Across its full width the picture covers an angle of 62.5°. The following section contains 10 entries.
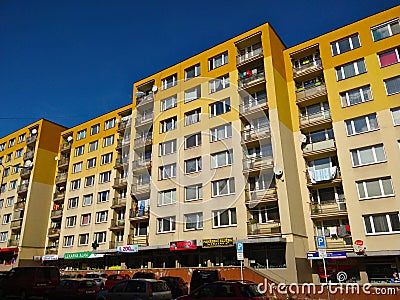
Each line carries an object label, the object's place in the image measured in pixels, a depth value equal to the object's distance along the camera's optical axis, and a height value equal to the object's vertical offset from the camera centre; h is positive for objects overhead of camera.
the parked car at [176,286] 19.42 -1.20
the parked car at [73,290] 18.78 -1.29
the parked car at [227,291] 12.44 -1.00
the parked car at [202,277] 20.19 -0.77
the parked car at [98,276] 24.28 -0.77
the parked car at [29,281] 18.69 -0.77
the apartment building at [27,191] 41.78 +10.09
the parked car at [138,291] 14.41 -1.06
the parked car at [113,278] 22.38 -0.85
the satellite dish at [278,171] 24.20 +6.37
